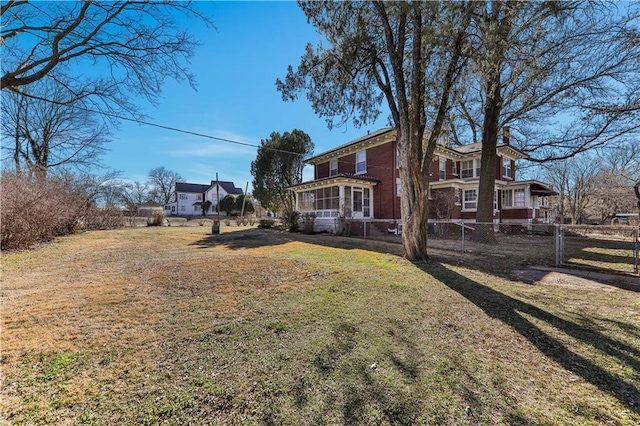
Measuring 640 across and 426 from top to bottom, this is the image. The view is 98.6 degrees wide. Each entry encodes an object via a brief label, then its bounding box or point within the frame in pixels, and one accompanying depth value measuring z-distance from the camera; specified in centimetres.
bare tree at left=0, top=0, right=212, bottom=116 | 561
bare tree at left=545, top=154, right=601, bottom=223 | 3116
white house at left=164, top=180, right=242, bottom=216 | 5594
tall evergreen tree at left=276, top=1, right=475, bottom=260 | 720
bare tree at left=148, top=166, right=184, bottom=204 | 5647
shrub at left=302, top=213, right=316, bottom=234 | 1700
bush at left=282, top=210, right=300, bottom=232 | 1785
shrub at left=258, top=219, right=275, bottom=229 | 2106
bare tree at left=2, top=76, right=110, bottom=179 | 1769
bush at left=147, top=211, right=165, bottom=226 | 2314
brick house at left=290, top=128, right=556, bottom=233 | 1819
